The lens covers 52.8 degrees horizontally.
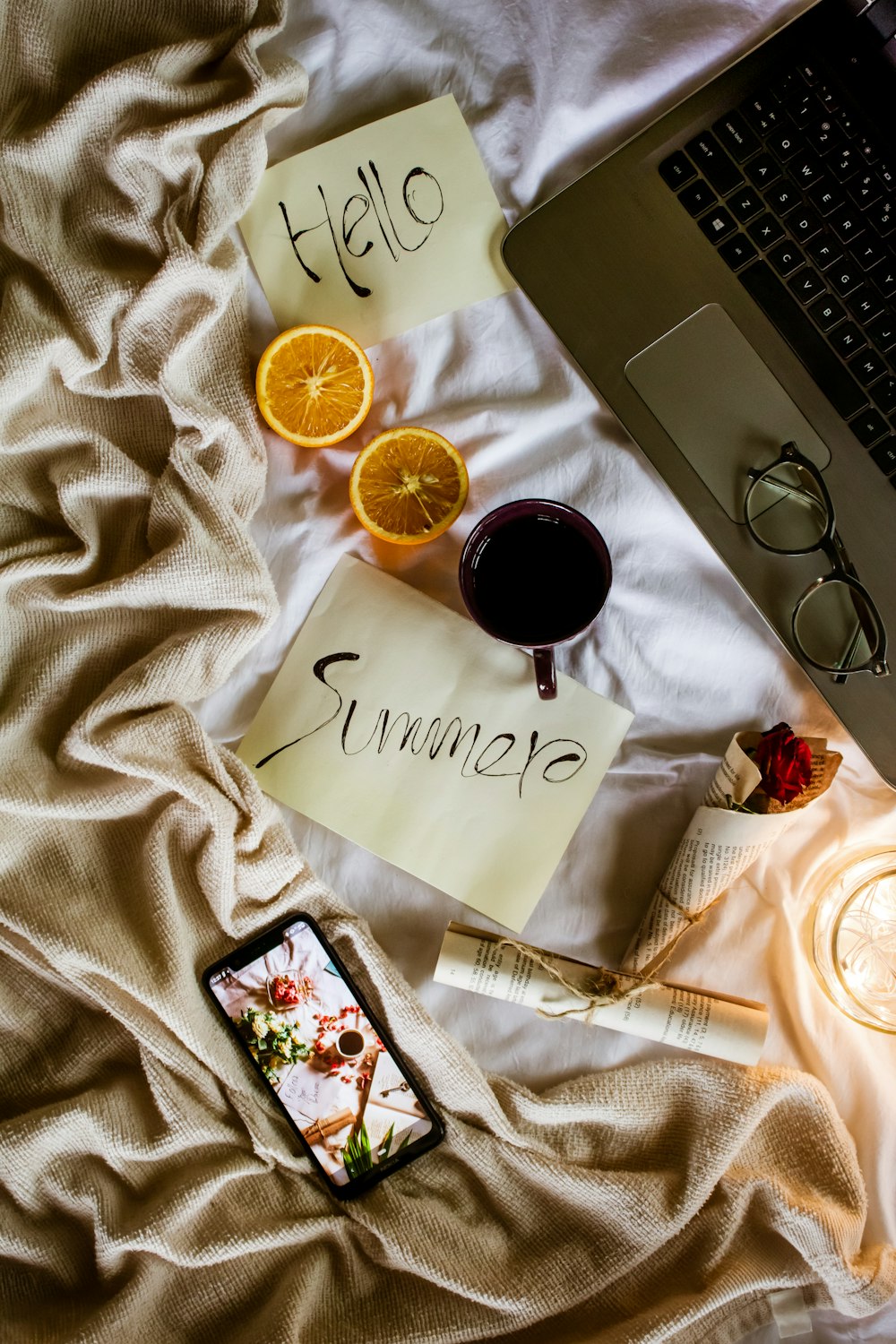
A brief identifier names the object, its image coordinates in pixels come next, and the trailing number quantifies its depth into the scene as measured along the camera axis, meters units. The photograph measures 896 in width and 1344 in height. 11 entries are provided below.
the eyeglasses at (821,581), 0.71
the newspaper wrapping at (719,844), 0.72
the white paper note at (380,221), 0.77
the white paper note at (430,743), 0.77
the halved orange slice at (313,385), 0.75
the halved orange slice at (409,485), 0.74
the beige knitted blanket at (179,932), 0.72
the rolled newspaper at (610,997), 0.74
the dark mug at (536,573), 0.72
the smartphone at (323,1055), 0.74
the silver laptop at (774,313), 0.70
